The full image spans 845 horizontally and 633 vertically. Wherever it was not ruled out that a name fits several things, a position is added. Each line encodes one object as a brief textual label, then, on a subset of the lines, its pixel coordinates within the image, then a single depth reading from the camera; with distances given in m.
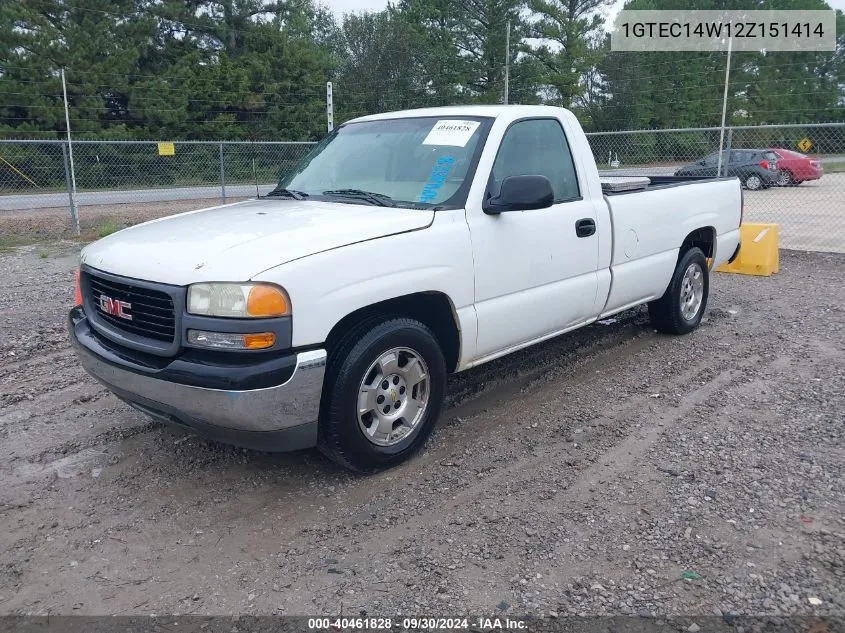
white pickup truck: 3.30
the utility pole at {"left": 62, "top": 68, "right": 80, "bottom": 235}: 13.49
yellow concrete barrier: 9.52
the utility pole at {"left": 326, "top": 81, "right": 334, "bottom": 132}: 14.80
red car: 20.98
